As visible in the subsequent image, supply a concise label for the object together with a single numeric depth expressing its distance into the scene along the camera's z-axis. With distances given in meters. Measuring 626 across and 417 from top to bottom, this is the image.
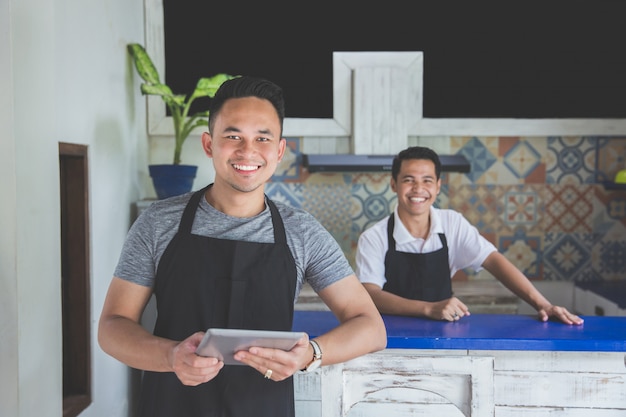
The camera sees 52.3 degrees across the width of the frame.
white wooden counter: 2.04
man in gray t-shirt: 1.50
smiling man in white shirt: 3.00
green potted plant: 3.76
